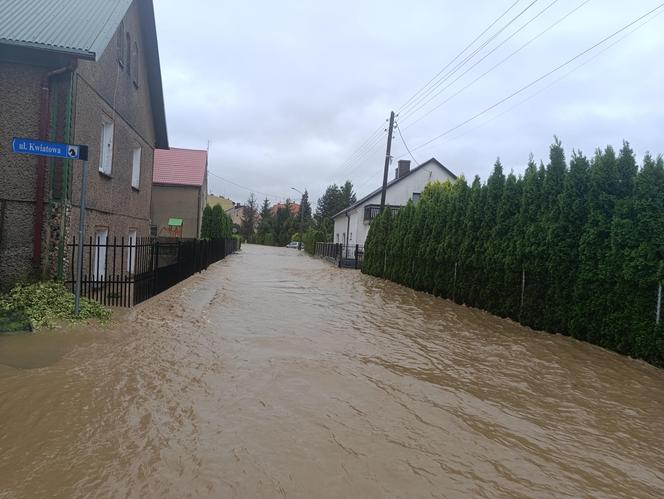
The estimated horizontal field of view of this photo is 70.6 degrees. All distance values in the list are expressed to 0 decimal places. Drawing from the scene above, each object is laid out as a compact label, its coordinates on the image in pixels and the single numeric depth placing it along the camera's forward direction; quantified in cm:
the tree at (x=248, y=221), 9163
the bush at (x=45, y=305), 707
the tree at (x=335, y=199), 8250
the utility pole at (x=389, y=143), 2550
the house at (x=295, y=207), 10544
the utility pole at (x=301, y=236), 6669
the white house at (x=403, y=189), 3556
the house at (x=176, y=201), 2842
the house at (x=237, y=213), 10362
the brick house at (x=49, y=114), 805
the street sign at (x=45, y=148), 675
